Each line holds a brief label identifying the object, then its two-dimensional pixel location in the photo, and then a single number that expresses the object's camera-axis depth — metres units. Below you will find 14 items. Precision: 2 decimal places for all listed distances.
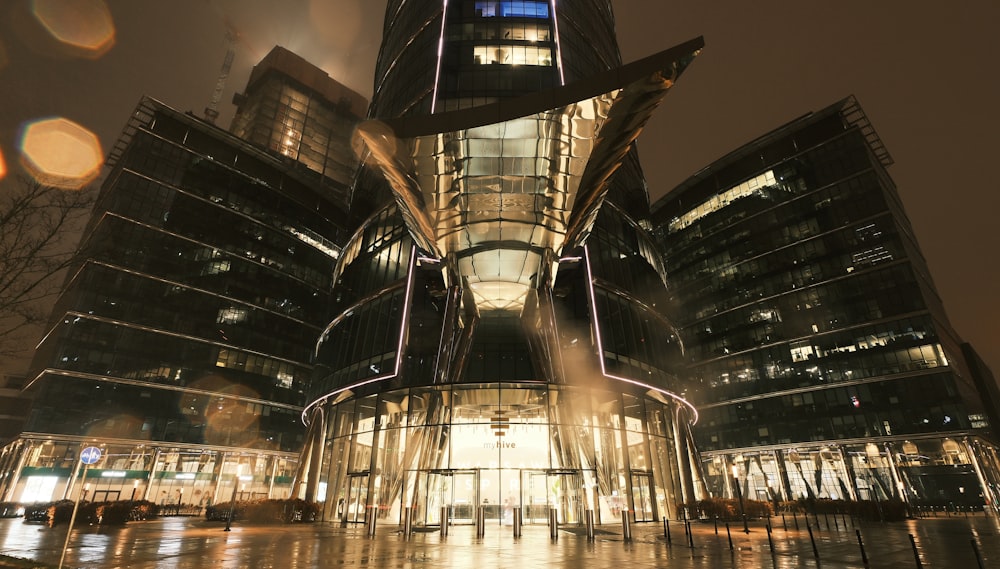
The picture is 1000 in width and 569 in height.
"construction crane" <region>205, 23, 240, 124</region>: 131.01
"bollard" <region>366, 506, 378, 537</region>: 18.89
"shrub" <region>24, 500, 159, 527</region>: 23.31
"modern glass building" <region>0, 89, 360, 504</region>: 45.59
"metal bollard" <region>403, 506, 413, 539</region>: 17.49
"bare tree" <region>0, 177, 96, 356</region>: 14.40
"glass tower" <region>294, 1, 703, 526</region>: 19.11
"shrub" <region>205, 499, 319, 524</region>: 27.86
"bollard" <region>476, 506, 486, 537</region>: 17.70
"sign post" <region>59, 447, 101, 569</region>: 10.25
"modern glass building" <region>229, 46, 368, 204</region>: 103.94
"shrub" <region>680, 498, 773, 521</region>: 28.92
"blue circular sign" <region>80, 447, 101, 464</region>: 10.27
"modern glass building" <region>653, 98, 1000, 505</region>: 48.06
